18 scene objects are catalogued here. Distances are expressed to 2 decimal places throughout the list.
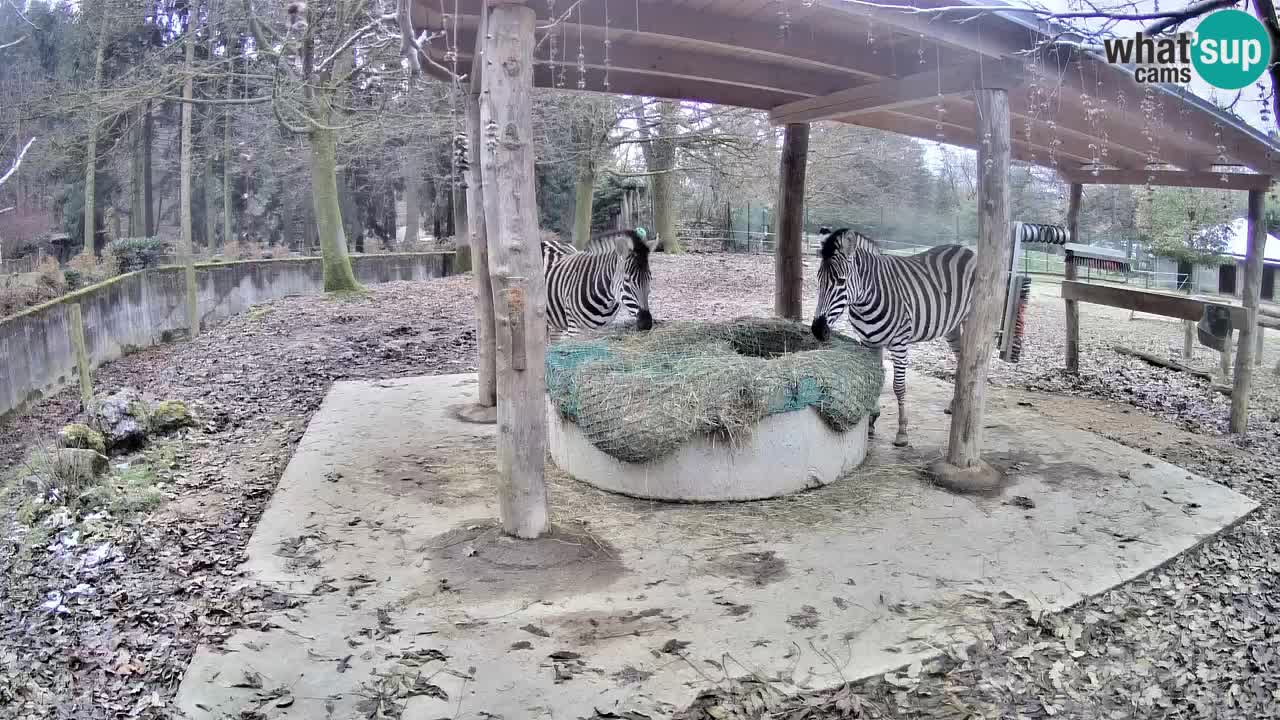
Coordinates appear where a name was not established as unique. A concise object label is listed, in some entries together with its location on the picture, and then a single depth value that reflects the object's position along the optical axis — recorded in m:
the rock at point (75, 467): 5.62
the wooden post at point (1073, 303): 9.97
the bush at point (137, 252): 17.03
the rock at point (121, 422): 6.60
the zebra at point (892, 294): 7.00
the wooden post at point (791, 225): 8.69
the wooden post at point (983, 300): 5.73
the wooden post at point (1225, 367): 9.35
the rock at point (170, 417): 7.28
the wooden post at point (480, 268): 7.19
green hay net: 5.43
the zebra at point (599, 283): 8.18
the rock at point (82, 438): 6.17
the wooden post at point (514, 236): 4.42
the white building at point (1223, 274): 12.33
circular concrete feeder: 5.54
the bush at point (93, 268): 13.54
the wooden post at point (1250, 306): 7.49
